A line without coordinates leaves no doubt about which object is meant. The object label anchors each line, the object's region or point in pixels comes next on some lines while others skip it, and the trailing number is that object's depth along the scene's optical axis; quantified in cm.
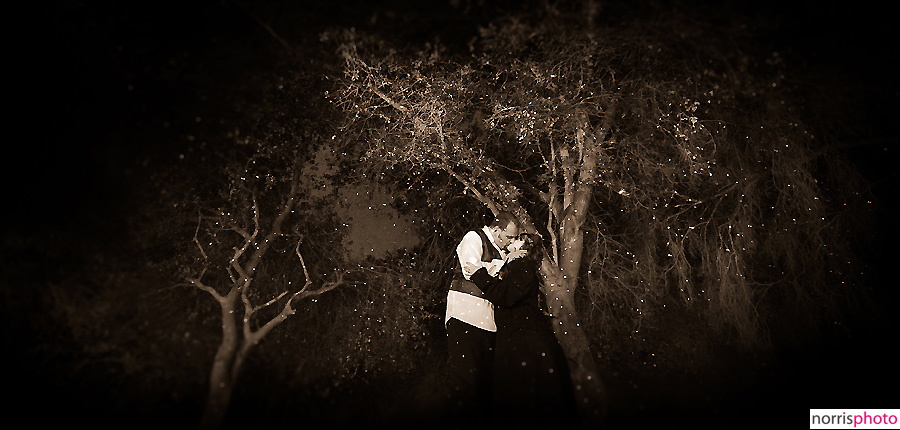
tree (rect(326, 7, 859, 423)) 403
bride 358
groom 364
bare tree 354
